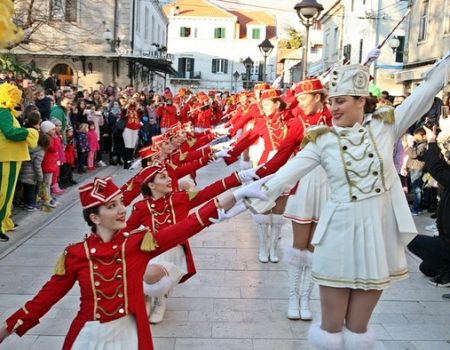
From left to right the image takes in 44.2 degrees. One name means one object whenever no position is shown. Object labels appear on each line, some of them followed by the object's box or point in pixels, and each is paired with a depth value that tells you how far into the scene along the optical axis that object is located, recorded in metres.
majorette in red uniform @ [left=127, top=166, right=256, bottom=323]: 4.67
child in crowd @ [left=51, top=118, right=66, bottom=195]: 10.65
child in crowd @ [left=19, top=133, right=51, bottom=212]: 9.28
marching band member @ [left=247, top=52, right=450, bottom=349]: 3.36
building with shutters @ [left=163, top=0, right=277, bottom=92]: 67.31
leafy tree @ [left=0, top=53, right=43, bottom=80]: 16.54
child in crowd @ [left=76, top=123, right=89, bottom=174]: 13.16
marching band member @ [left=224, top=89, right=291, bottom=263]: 6.71
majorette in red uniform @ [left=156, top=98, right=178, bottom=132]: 19.08
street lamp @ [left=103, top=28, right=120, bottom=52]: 31.70
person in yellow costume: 7.62
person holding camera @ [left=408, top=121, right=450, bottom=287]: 6.00
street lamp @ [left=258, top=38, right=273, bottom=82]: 19.72
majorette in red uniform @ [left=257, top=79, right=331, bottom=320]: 5.07
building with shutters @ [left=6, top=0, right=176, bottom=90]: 31.14
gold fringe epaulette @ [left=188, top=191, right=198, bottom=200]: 4.80
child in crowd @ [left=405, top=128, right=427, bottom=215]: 10.06
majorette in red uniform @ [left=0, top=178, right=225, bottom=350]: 3.32
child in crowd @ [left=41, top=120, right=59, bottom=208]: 9.92
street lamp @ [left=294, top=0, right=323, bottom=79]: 10.49
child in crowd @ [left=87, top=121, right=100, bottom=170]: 13.88
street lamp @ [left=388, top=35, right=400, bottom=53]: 22.83
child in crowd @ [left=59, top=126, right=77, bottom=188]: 11.99
